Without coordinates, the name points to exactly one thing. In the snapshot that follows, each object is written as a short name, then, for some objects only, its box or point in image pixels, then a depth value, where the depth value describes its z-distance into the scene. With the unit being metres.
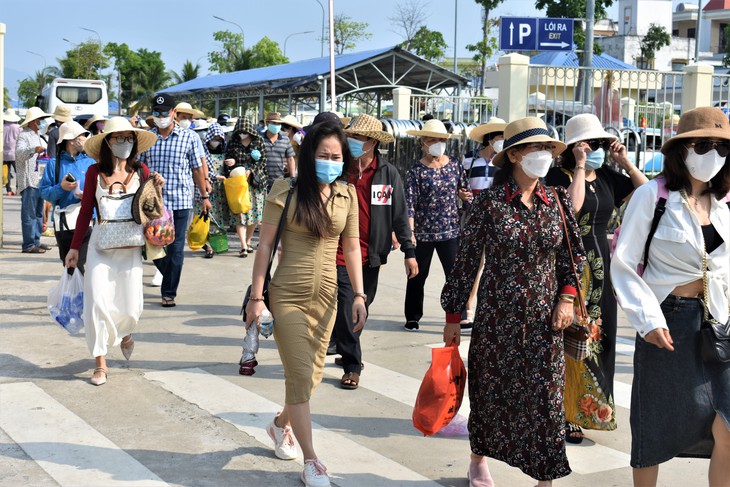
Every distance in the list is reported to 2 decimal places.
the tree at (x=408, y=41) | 55.52
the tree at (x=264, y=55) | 66.12
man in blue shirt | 9.50
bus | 40.78
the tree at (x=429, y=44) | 54.19
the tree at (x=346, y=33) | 59.56
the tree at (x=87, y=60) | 73.50
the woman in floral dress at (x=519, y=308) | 4.46
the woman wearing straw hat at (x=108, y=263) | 6.64
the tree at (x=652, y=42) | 69.00
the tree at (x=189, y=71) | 73.38
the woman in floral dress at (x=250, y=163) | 13.38
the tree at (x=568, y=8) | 29.69
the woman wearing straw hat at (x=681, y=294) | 4.07
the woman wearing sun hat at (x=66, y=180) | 7.79
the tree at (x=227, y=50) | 69.81
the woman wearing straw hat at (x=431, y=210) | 8.78
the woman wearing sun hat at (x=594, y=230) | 5.49
